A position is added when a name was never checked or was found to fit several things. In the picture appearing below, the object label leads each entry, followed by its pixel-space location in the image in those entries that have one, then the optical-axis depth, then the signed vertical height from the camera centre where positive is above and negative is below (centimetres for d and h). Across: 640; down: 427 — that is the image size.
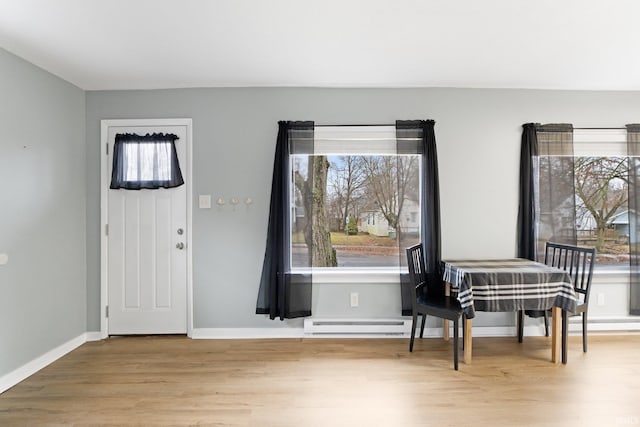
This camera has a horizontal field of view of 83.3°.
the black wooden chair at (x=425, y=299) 279 -76
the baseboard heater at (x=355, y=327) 340 -111
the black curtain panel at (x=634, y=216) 342 -6
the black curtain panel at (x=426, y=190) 333 +18
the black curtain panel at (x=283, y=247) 332 -35
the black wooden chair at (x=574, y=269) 295 -52
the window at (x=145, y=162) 337 +45
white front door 343 -33
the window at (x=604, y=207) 356 +2
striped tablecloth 278 -62
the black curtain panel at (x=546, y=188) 338 +20
